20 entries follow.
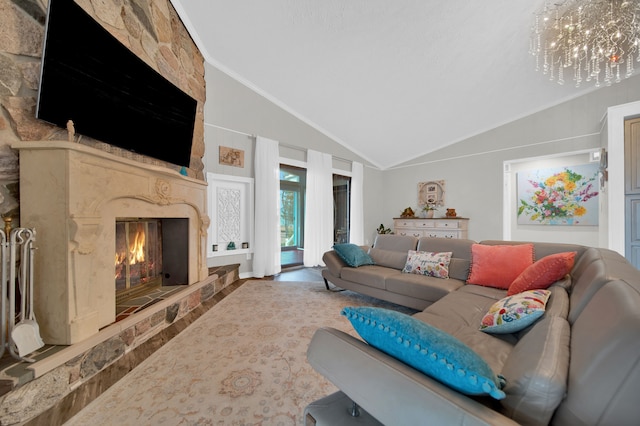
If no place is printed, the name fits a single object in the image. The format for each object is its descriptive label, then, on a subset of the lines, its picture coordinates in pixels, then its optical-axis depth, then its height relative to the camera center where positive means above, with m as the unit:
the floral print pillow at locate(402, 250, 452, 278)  2.73 -0.57
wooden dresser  5.19 -0.30
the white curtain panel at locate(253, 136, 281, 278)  4.13 +0.10
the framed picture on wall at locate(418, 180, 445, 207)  5.67 +0.49
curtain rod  3.76 +1.32
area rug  1.33 -1.07
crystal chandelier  2.37 +1.91
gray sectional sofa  0.55 -0.45
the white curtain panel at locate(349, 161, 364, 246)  5.91 +0.17
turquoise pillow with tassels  0.63 -0.39
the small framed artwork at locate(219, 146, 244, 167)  3.83 +0.93
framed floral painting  4.29 +0.32
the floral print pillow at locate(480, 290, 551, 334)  1.31 -0.55
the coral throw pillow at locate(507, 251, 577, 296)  1.75 -0.43
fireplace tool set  1.31 -0.42
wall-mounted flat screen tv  1.53 +0.97
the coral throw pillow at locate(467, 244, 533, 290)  2.26 -0.48
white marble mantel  1.49 -0.10
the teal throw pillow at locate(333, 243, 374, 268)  3.25 -0.55
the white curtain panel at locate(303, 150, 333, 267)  5.02 +0.11
